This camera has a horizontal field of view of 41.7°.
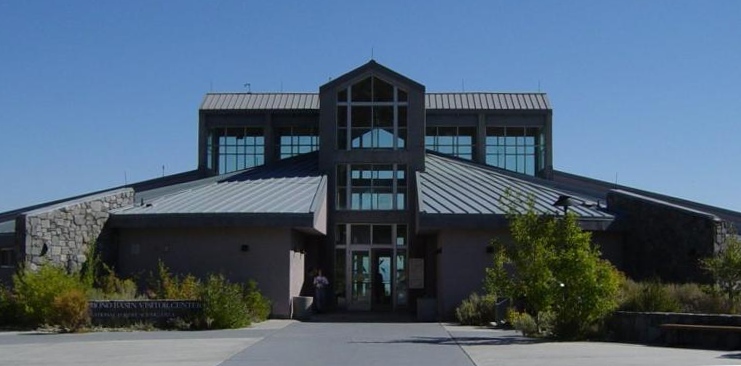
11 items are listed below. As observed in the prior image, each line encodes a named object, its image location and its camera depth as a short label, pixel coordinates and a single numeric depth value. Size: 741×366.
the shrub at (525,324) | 22.61
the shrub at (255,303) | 28.06
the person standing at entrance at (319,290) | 33.03
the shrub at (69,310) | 23.91
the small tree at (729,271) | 22.05
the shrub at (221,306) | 24.84
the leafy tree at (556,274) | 21.41
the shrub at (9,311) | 25.89
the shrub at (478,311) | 27.55
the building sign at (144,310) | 25.12
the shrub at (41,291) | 24.67
